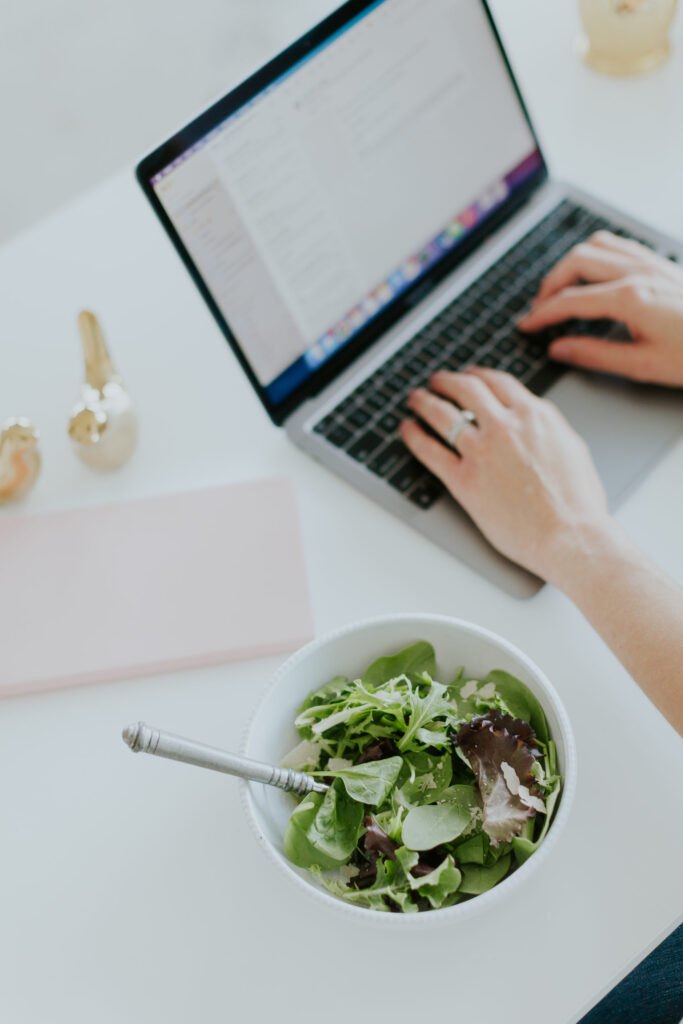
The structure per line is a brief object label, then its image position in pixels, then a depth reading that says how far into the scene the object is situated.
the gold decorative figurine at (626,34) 1.09
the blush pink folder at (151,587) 0.76
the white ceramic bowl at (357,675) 0.60
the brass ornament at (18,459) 0.82
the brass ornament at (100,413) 0.83
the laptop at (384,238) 0.80
